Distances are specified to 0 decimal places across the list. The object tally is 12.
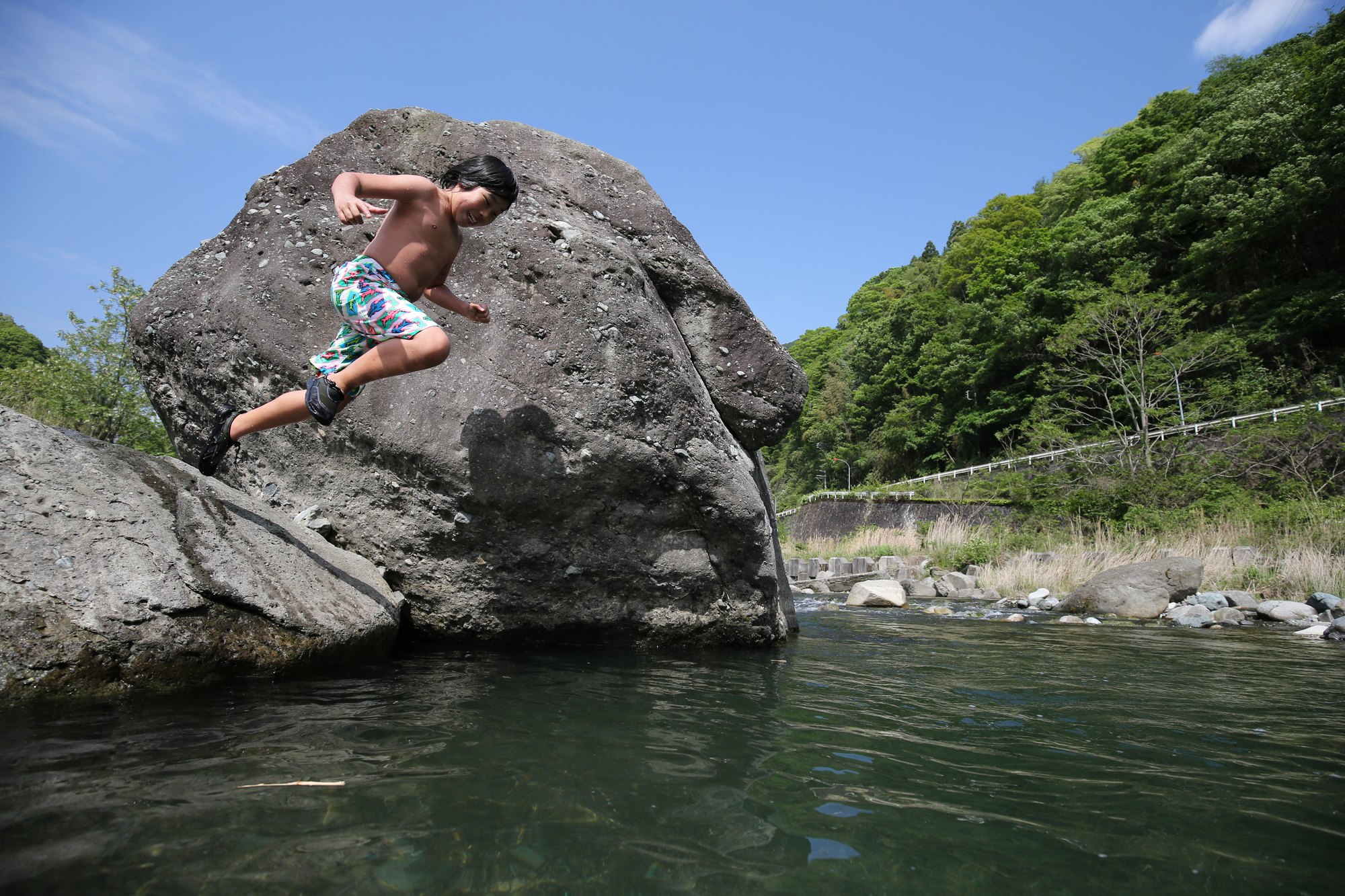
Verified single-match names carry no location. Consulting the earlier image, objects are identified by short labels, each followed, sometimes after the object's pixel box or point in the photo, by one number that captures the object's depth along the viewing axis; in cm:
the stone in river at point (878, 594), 1007
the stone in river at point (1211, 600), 848
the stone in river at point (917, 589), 1216
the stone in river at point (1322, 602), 793
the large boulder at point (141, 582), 248
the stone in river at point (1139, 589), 857
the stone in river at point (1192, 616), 770
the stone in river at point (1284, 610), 765
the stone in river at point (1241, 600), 836
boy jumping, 335
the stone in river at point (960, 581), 1243
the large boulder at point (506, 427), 397
